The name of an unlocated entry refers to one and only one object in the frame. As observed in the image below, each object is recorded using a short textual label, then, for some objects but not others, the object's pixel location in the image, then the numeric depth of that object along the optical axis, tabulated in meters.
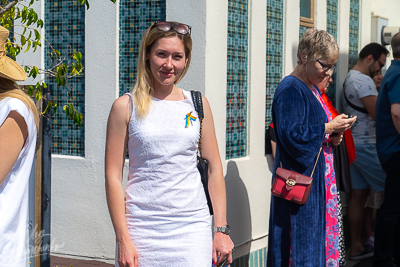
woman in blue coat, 3.84
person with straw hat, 2.00
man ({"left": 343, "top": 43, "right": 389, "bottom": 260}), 5.88
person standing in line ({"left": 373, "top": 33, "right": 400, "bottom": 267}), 4.96
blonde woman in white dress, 2.57
